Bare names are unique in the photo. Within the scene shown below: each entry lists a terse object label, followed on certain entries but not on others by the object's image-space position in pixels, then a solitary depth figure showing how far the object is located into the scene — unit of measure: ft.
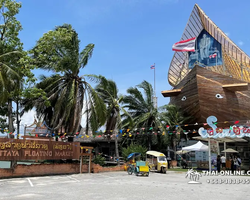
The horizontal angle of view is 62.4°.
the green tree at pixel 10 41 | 42.46
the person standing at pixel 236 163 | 52.06
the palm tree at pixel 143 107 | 72.39
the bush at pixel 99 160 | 55.11
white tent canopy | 65.63
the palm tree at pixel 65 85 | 49.18
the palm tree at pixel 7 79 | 38.33
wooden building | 79.27
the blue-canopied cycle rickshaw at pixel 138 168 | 43.29
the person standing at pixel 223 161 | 58.51
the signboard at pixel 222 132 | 48.31
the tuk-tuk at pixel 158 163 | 52.50
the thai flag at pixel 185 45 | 75.87
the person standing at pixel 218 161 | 52.61
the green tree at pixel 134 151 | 61.83
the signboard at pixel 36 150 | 37.54
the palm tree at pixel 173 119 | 73.46
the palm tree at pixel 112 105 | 64.59
